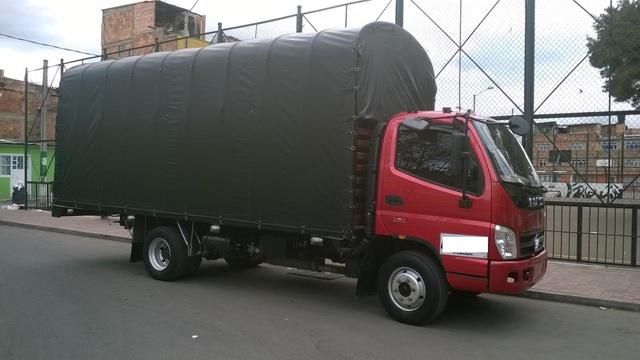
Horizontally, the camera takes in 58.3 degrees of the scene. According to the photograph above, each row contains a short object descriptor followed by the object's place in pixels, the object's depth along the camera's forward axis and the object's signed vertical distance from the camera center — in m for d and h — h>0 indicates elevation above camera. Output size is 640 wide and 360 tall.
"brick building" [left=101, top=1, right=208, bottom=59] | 48.16 +13.31
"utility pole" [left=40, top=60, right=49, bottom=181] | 23.12 +2.07
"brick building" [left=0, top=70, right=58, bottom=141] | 42.75 +4.67
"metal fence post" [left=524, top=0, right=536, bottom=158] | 10.57 +2.40
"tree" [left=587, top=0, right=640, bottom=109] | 11.07 +3.51
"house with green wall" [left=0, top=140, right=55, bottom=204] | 31.23 +0.22
